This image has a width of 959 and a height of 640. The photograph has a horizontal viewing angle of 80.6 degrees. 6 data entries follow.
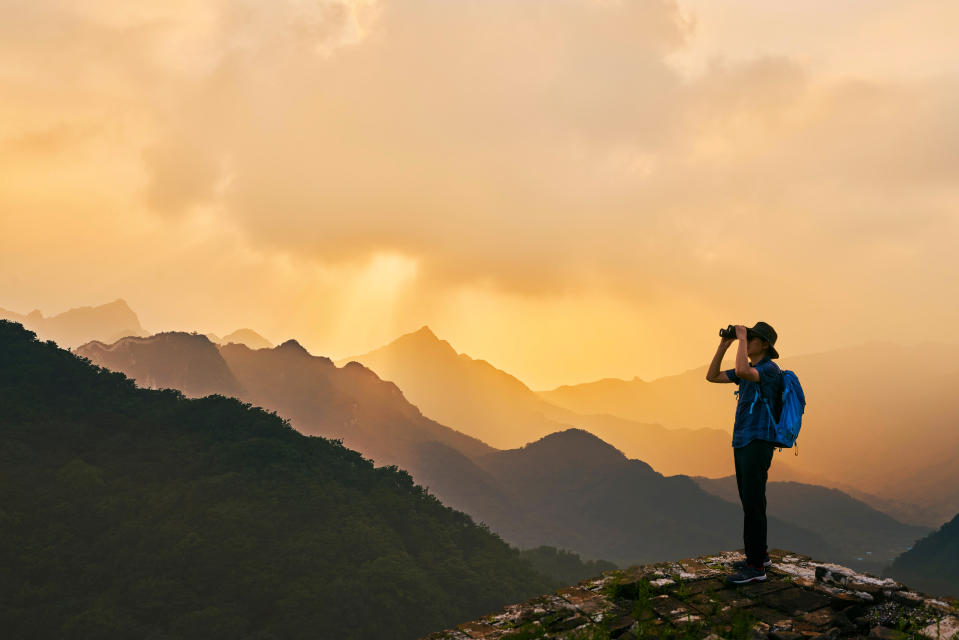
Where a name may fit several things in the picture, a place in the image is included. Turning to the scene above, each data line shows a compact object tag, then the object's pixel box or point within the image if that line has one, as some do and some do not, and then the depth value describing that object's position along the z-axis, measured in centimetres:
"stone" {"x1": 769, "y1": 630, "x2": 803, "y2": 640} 613
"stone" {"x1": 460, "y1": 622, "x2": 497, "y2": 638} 745
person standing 757
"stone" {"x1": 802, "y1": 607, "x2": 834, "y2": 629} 652
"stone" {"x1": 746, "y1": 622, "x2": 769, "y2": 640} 622
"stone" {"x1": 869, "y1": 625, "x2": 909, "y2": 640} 590
